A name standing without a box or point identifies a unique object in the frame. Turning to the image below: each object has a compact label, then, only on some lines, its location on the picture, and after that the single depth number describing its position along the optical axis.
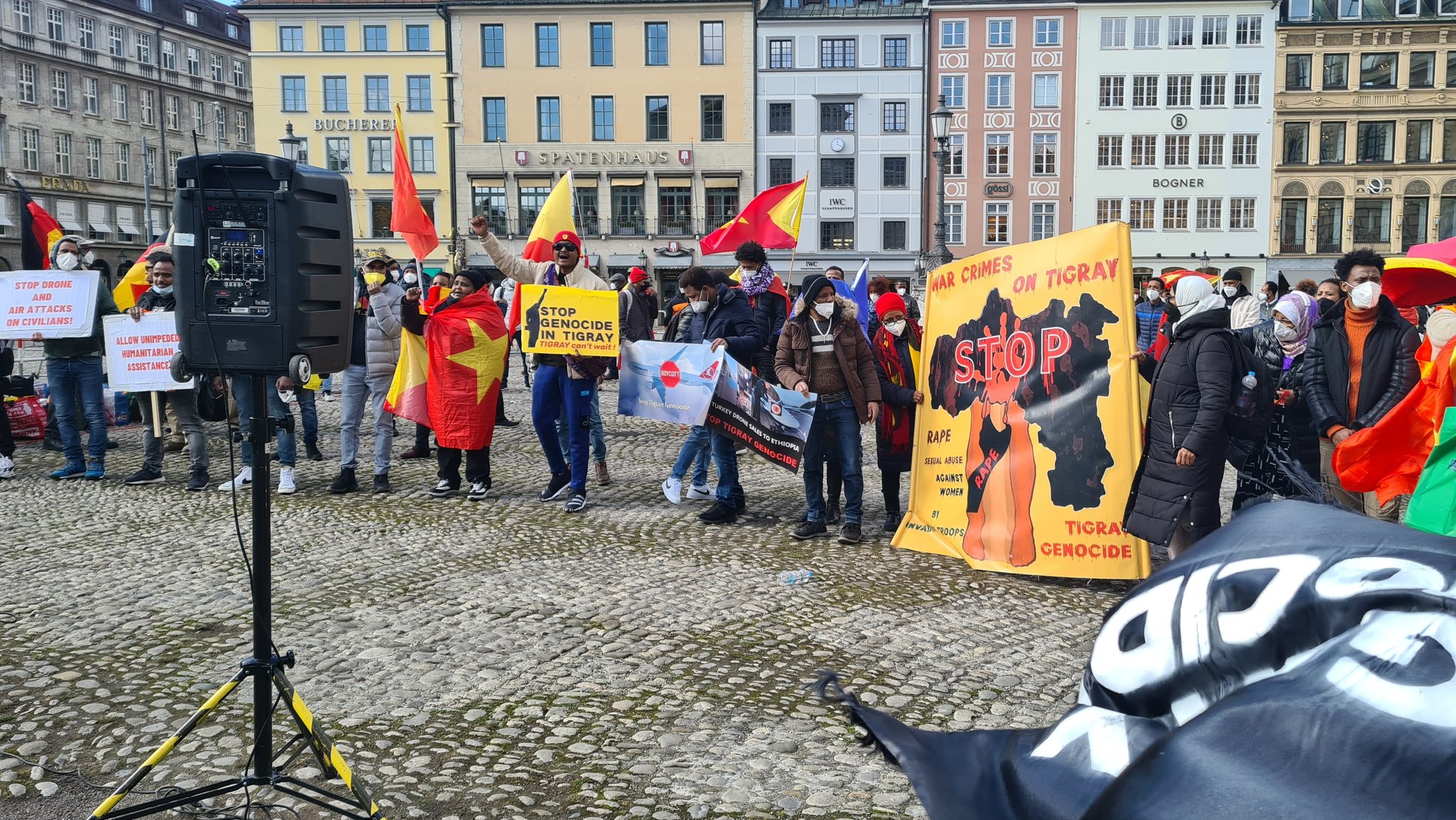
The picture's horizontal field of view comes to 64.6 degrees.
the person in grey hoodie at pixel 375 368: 9.50
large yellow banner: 6.32
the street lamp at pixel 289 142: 22.81
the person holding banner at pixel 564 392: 8.61
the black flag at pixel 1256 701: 1.11
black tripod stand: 3.32
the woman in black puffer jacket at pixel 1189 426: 5.73
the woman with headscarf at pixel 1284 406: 6.89
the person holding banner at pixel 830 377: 7.72
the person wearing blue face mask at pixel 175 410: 9.77
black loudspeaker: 3.54
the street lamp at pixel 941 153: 20.28
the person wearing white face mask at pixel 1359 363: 6.87
